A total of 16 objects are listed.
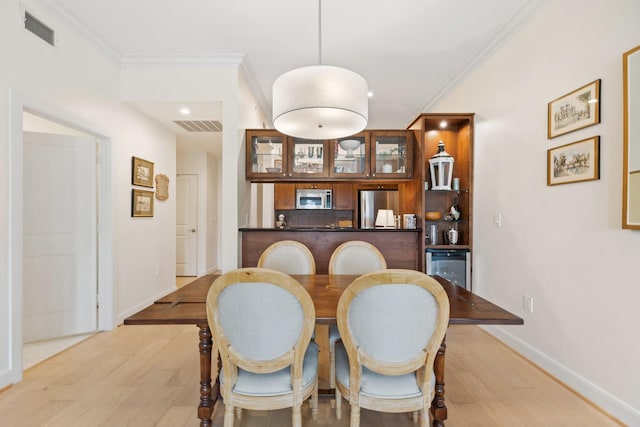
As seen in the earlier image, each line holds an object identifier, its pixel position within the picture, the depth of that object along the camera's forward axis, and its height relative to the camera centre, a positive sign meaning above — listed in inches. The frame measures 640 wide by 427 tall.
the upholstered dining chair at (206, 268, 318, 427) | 49.3 -21.0
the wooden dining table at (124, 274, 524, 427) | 54.8 -19.5
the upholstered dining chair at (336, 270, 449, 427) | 48.0 -20.7
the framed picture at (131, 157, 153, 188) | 136.1 +17.3
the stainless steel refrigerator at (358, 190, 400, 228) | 229.9 +6.1
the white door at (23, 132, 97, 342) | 108.0 -9.8
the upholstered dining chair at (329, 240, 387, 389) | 94.0 -14.9
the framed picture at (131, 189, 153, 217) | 136.4 +3.2
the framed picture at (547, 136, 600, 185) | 74.4 +13.4
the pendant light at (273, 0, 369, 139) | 68.1 +25.5
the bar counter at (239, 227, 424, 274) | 127.4 -12.4
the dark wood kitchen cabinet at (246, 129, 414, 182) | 135.7 +23.9
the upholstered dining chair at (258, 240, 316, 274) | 95.0 -15.0
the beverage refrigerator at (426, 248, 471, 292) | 127.8 -22.2
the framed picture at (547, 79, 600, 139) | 74.5 +26.9
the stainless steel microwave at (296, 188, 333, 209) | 227.8 +8.7
